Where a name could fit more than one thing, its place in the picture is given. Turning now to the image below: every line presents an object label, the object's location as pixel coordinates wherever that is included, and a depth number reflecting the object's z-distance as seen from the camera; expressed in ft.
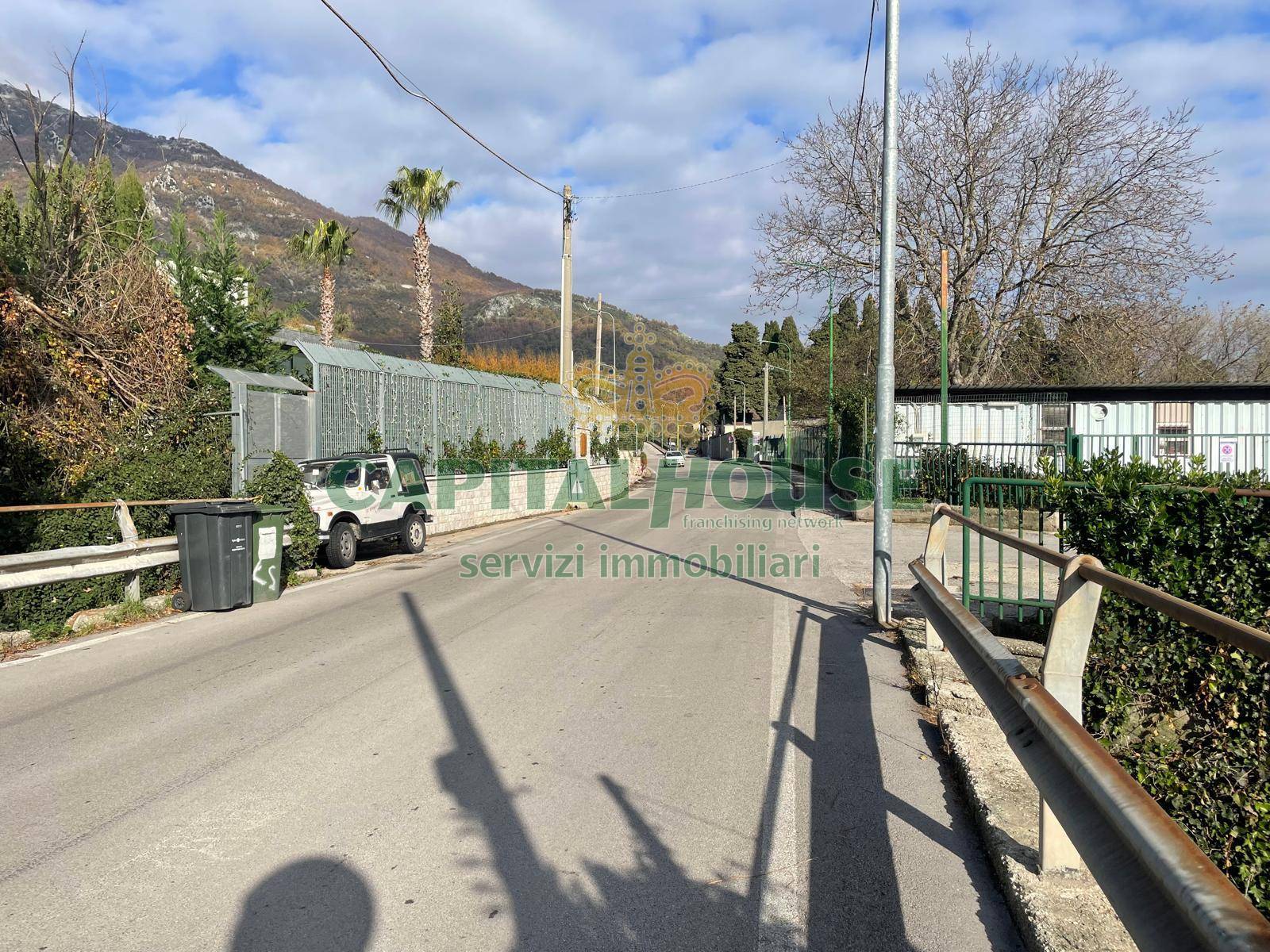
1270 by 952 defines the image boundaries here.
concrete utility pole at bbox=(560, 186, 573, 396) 96.12
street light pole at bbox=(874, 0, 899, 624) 30.37
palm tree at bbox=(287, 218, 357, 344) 106.93
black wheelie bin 32.81
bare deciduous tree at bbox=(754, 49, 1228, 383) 87.92
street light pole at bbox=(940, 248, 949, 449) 67.64
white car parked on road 45.27
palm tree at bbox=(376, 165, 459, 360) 106.73
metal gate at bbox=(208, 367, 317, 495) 46.14
